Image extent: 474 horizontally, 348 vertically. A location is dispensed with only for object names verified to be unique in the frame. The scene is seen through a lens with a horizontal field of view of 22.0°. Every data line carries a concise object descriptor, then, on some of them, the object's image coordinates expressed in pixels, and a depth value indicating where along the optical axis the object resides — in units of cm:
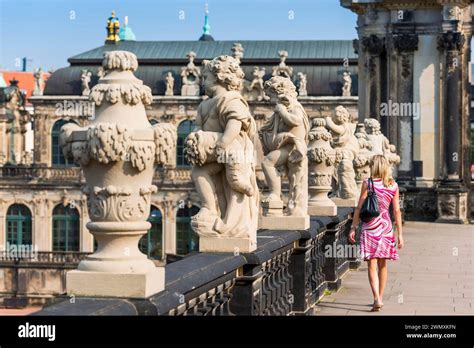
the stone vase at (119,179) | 698
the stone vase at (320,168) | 1561
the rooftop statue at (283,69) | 7638
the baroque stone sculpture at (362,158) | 2134
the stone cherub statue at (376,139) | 2278
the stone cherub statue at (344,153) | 1883
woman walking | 1234
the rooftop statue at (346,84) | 7550
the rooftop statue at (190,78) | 7862
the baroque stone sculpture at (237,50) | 7406
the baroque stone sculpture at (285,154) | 1277
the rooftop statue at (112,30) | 8544
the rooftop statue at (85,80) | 7831
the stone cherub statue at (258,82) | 7750
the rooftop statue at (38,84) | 8194
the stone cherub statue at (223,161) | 957
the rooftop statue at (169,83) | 7900
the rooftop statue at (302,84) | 7606
